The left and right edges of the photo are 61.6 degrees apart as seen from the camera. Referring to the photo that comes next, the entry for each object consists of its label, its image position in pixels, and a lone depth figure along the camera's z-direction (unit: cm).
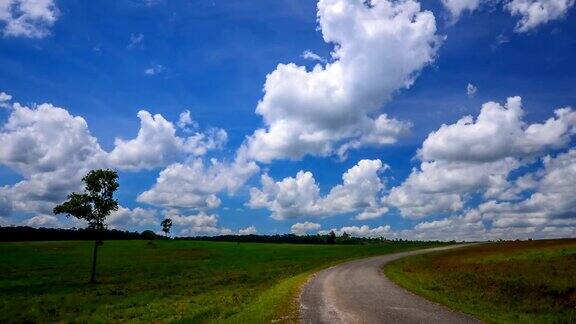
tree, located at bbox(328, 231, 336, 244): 19750
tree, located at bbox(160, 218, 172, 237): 16338
